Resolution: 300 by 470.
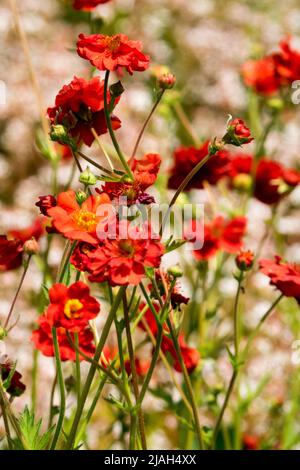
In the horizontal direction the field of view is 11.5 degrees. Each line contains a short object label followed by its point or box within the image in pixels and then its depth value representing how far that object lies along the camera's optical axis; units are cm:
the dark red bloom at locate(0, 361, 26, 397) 88
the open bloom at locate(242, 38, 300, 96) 112
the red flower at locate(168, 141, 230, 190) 103
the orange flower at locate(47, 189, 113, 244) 79
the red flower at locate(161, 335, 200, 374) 99
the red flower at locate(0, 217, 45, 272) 88
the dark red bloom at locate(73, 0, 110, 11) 99
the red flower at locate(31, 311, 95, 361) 89
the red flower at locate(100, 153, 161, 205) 82
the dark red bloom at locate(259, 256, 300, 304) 87
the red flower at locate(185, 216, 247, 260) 105
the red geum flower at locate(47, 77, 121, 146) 84
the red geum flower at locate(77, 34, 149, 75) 82
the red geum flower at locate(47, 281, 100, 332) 80
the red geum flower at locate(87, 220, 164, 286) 78
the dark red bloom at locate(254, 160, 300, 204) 112
